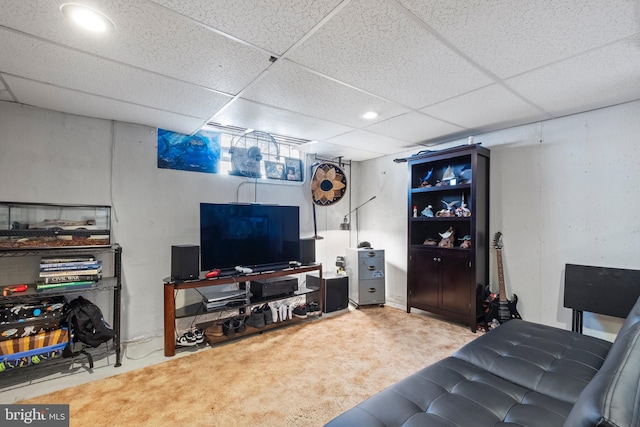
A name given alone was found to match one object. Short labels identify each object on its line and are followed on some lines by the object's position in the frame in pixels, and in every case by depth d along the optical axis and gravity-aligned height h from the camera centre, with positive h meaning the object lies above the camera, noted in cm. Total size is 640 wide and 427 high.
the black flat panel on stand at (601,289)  230 -63
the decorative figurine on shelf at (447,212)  350 +3
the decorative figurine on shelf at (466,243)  324 -33
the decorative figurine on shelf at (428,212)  368 +3
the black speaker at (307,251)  367 -48
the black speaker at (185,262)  270 -45
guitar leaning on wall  303 -96
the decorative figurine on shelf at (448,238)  352 -30
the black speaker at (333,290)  377 -101
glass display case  233 -10
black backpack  232 -91
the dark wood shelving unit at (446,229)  315 -24
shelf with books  217 -52
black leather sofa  73 -83
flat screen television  301 -24
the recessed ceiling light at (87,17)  131 +94
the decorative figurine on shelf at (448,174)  353 +50
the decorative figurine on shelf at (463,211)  328 +4
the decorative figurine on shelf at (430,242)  366 -36
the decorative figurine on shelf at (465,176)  338 +46
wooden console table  260 -83
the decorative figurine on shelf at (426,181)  374 +44
